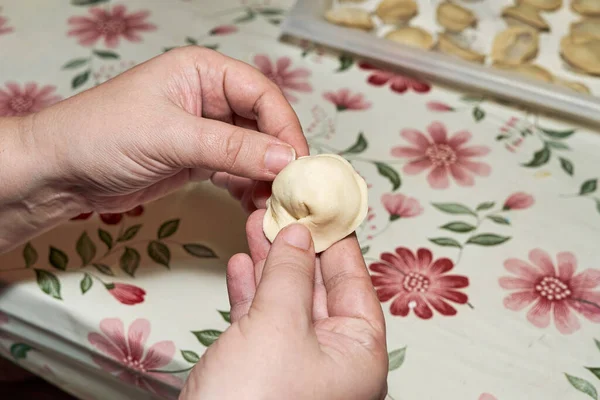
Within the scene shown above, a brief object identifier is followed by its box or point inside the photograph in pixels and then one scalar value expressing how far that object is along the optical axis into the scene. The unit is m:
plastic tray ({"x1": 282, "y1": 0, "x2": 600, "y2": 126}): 0.98
